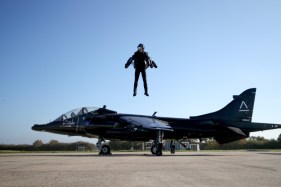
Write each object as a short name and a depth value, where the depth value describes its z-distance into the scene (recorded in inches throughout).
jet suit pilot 312.0
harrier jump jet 845.8
